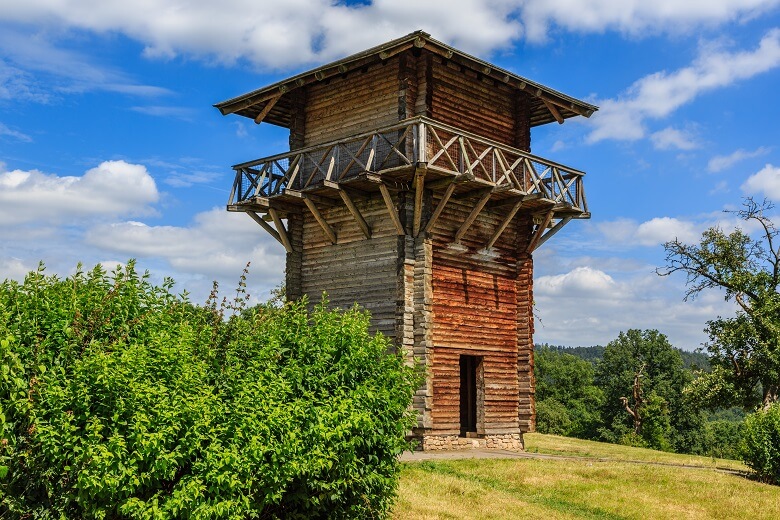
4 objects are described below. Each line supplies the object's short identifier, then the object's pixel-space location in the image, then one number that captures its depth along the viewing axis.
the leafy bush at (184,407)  8.66
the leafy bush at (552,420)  70.88
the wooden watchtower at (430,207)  21.19
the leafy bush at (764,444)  20.50
